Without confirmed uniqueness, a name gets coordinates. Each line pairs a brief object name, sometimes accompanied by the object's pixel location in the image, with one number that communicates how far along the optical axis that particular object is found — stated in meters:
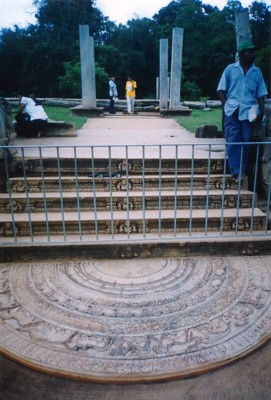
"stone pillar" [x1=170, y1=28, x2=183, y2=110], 12.35
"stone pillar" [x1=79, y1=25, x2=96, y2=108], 11.97
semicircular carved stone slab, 2.16
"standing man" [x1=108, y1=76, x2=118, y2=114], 13.59
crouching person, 6.70
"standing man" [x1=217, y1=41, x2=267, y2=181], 3.92
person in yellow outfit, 13.07
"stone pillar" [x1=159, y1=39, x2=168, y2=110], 14.16
